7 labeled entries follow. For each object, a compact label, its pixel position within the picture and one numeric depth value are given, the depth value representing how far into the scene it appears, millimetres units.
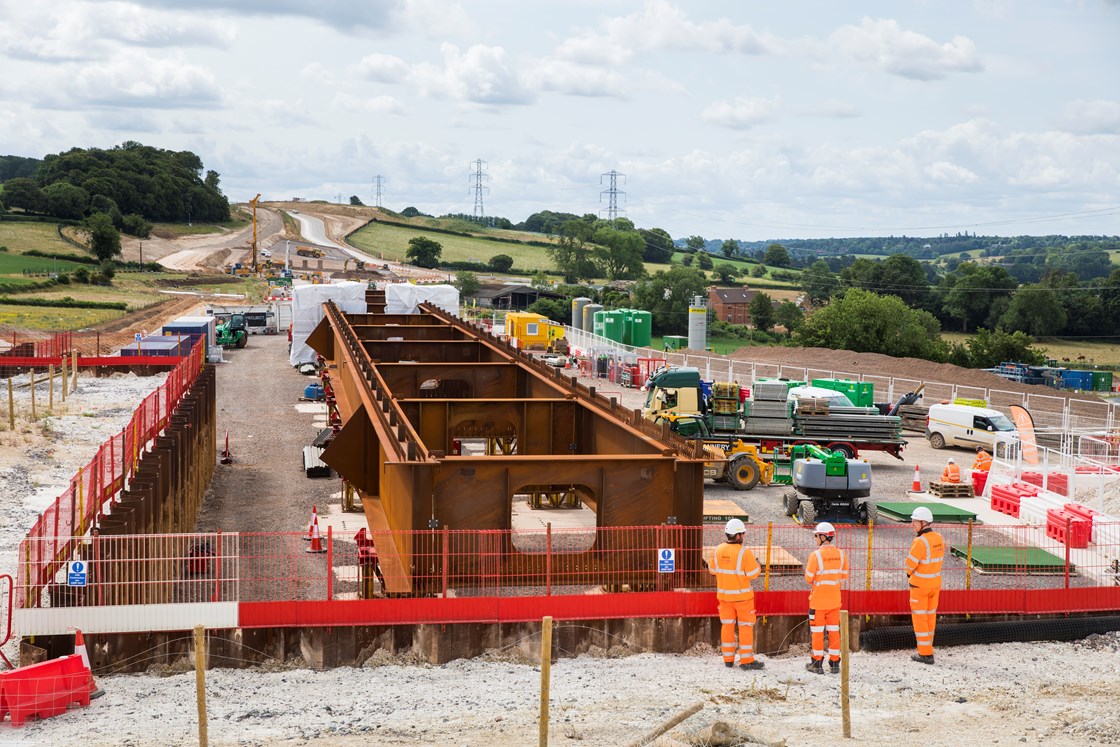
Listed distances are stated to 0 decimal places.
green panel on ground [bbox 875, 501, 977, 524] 23047
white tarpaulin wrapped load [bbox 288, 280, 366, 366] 52312
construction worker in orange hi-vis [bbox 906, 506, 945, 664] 13031
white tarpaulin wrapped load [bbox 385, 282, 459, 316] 55250
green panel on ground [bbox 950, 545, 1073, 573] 17906
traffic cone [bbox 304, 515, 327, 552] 19016
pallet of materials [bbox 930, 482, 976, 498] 25922
